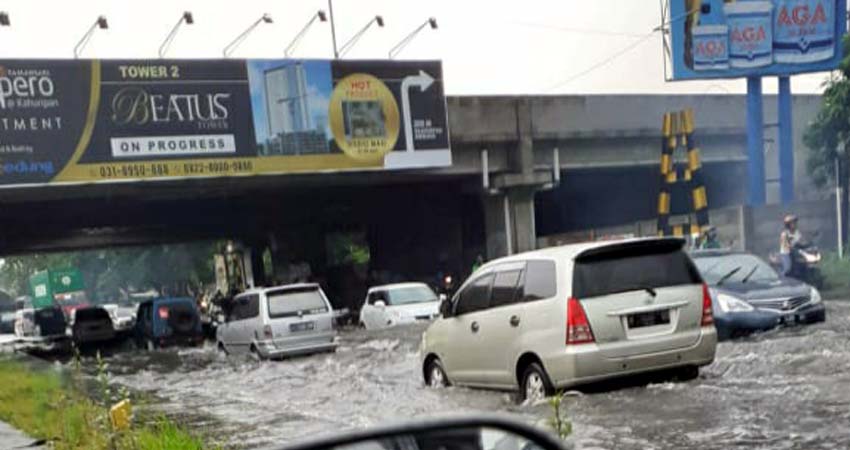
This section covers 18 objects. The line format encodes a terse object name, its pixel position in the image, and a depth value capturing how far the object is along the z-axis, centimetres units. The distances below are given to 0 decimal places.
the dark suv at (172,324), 2648
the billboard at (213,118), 2530
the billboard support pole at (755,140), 2886
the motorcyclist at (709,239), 2369
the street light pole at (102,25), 2677
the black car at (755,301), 1320
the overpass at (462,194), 3181
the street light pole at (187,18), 2775
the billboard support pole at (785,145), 2900
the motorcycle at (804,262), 2078
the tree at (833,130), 2727
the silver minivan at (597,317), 922
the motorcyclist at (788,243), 2067
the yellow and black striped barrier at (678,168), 2828
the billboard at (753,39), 2841
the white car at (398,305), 2292
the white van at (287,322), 1838
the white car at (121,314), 4798
